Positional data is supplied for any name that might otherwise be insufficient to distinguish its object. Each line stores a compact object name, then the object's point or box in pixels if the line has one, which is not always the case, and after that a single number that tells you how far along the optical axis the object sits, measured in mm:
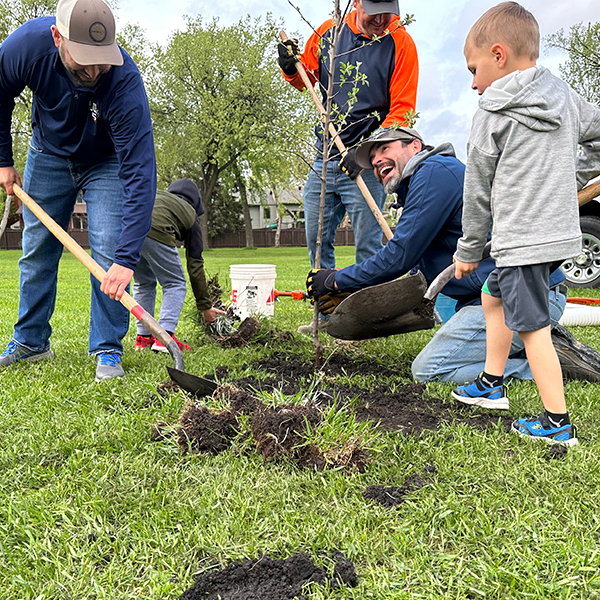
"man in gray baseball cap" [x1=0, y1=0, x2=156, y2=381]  2926
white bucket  5078
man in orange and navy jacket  3826
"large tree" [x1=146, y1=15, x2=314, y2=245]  29281
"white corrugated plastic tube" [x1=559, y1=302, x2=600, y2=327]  5258
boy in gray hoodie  2273
